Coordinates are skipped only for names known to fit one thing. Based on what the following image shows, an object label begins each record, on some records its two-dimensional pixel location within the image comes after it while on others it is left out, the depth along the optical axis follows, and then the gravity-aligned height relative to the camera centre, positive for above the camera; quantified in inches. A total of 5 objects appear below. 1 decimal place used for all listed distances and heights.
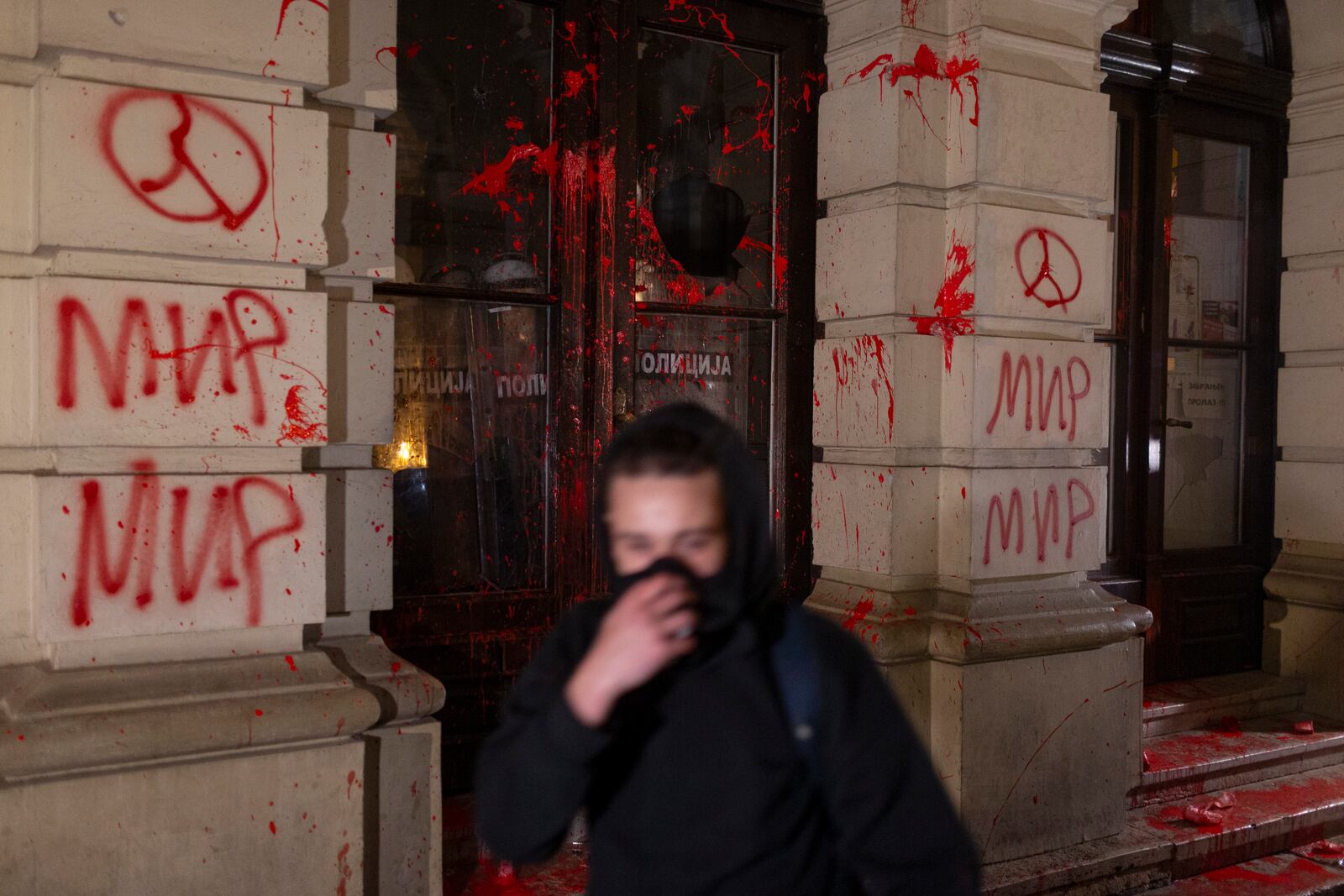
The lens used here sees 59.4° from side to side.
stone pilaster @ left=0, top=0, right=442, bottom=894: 115.2 -5.9
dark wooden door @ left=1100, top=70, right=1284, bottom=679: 238.4 +11.4
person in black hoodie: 60.4 -17.3
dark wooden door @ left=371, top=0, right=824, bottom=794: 165.9 +21.2
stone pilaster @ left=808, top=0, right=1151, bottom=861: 175.2 +5.4
